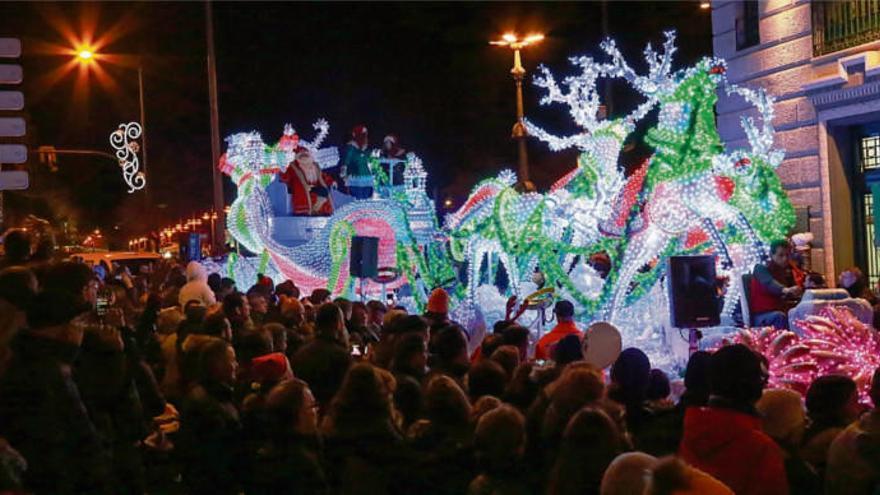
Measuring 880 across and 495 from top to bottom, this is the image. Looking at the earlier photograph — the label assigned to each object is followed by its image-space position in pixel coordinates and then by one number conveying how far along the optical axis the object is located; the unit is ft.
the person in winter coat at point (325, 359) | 23.09
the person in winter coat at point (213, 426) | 19.80
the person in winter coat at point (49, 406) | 16.99
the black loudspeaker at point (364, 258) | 49.88
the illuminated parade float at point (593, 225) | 39.96
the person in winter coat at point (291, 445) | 17.80
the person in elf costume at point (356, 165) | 72.43
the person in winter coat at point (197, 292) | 39.06
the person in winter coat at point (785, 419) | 15.76
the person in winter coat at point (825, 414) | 16.05
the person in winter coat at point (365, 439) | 17.94
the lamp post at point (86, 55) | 60.68
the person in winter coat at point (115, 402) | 21.02
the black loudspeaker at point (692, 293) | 34.14
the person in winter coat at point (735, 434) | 13.26
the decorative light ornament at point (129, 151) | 53.88
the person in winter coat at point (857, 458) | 14.20
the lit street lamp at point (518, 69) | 58.13
